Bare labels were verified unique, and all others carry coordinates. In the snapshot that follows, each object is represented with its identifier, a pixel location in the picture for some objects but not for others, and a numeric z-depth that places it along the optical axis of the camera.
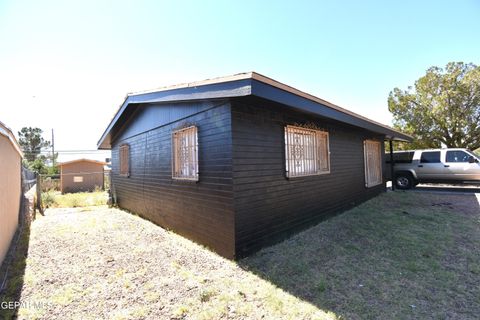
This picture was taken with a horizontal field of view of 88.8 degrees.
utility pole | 26.30
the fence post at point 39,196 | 8.13
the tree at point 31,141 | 29.90
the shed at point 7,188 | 3.69
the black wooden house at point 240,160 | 3.61
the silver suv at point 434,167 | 9.16
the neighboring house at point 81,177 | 16.62
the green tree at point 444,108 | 13.49
